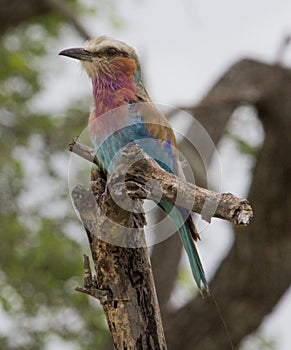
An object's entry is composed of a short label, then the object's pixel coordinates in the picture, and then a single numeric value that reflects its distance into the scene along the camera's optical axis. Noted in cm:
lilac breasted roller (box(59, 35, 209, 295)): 579
